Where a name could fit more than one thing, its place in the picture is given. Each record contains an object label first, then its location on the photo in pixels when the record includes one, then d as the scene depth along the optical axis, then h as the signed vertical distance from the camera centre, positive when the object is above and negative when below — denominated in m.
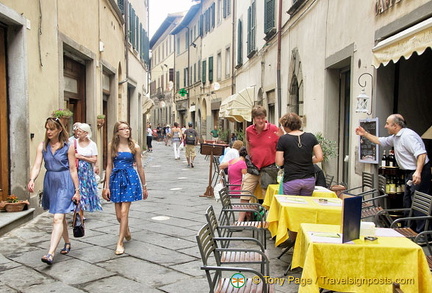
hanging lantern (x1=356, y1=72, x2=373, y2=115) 6.57 +0.34
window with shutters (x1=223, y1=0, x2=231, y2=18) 21.83 +5.64
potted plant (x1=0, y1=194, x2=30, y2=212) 6.15 -1.05
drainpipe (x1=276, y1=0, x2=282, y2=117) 12.71 +1.33
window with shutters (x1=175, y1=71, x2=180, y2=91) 35.78 +3.54
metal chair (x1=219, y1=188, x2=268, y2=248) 4.55 -0.95
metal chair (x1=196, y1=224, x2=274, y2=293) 2.88 -0.95
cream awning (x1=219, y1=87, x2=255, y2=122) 15.69 +0.73
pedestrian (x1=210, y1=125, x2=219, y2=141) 23.09 -0.33
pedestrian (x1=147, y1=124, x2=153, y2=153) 23.78 -0.71
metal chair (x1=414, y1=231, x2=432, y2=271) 3.45 -1.00
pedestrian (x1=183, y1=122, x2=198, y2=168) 15.54 -0.54
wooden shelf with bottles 6.05 -0.70
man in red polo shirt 5.77 -0.26
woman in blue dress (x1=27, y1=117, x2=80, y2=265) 4.63 -0.48
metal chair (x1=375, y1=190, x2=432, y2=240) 4.45 -0.81
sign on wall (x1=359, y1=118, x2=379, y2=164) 6.52 -0.28
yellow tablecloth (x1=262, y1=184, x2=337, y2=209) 5.27 -0.76
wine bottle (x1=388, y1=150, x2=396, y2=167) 6.17 -0.44
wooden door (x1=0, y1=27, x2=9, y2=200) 6.25 -0.06
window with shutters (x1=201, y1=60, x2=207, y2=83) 27.05 +3.17
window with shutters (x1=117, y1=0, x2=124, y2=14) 14.07 +3.77
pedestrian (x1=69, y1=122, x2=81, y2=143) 6.37 -0.07
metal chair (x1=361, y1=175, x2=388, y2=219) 5.60 -1.01
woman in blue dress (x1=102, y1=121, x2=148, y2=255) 5.03 -0.53
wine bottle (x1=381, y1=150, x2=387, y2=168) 6.27 -0.46
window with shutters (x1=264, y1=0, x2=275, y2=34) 13.51 +3.31
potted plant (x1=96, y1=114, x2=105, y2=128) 10.72 +0.16
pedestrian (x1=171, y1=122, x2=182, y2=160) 18.77 -0.44
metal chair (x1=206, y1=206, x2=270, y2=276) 3.35 -1.02
